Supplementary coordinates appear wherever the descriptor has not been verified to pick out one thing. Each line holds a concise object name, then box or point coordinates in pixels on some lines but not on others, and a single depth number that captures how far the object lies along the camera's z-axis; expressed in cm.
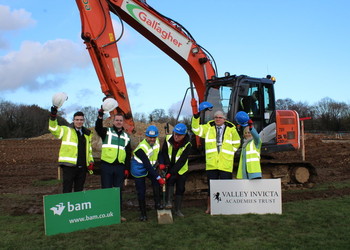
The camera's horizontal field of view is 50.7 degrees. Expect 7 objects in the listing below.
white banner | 646
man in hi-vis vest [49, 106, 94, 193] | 602
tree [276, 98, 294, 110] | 7525
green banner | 543
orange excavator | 780
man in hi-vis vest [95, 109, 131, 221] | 616
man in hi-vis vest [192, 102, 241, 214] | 660
